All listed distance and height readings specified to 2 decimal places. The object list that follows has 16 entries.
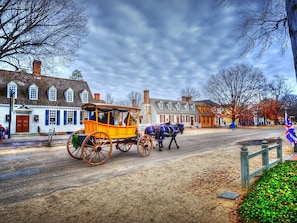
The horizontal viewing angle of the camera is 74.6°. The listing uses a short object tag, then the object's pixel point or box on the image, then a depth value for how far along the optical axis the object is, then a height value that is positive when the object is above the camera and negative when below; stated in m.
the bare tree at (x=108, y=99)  65.31 +7.30
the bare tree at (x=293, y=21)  3.44 +1.76
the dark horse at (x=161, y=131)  11.34 -0.62
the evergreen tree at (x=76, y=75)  49.99 +11.90
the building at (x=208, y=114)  46.17 +1.51
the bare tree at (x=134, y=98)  73.48 +8.63
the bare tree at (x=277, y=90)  51.91 +7.81
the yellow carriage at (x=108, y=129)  8.00 -0.36
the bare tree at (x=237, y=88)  40.06 +6.68
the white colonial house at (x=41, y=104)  21.31 +2.03
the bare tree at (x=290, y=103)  55.35 +5.16
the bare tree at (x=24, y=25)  9.64 +5.06
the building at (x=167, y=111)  40.38 +1.94
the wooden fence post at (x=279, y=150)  6.92 -1.10
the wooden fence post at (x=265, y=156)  5.73 -1.10
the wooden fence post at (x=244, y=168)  4.83 -1.20
